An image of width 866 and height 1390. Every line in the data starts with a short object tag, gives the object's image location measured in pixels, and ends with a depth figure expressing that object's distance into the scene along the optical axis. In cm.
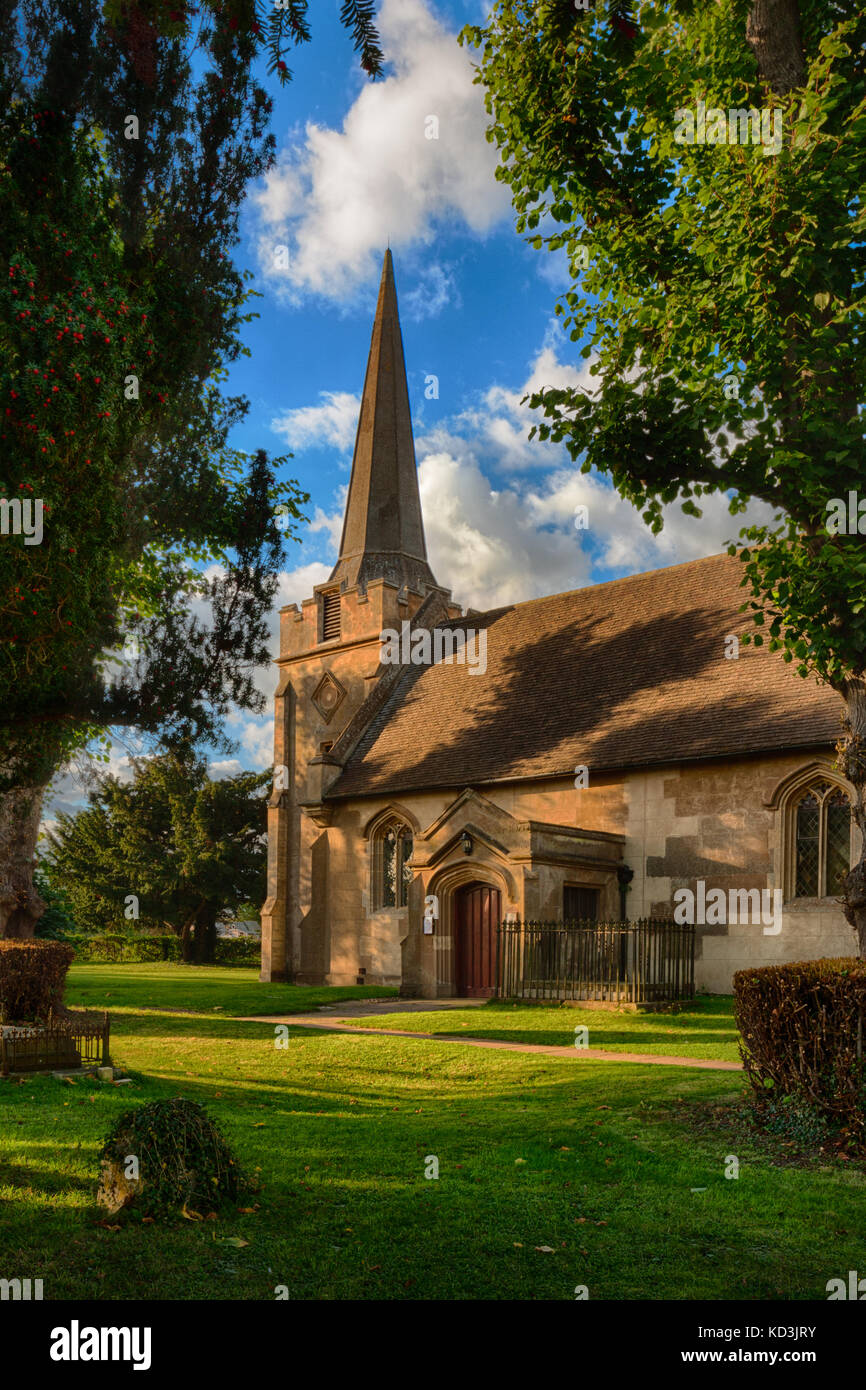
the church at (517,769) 1994
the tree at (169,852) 4334
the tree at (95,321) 880
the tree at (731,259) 923
